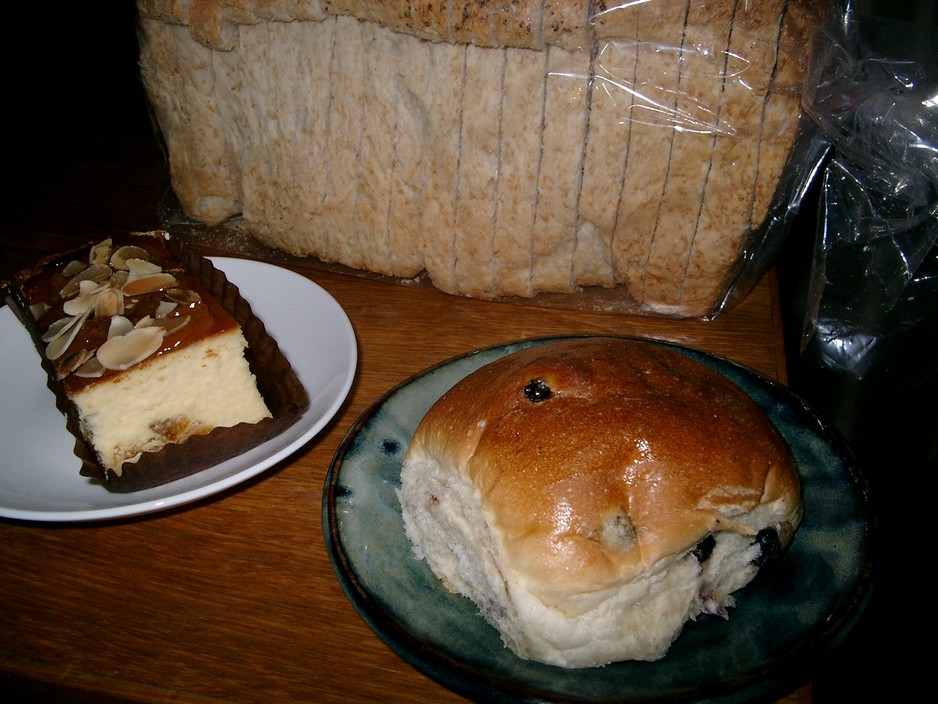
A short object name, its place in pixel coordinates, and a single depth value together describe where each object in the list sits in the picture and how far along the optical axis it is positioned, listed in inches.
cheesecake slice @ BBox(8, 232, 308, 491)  11.9
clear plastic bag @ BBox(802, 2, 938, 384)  12.6
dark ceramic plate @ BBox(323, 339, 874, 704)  9.0
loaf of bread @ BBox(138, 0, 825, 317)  12.6
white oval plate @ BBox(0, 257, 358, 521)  11.4
